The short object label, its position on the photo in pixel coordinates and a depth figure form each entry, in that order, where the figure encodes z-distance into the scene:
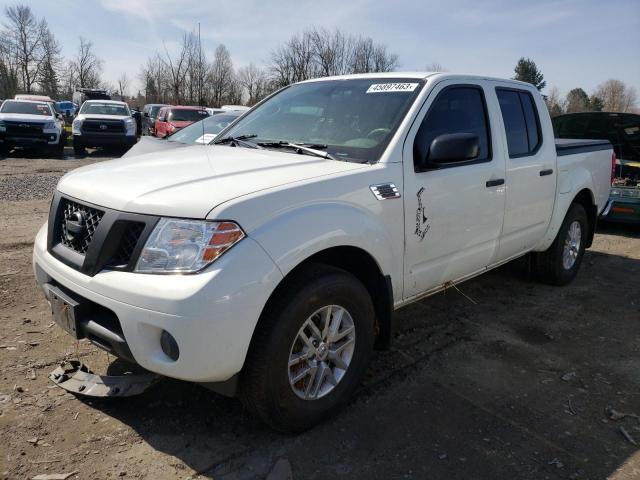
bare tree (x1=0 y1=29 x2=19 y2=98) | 54.84
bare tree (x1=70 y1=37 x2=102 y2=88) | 67.69
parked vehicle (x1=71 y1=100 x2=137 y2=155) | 17.08
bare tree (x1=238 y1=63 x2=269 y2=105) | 53.88
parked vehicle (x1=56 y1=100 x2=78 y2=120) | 38.72
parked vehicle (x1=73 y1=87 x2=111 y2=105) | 35.00
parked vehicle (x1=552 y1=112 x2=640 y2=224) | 7.61
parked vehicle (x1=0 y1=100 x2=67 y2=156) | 15.73
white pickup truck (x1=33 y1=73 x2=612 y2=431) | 2.21
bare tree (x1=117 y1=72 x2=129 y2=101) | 74.45
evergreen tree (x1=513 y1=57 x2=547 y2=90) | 58.92
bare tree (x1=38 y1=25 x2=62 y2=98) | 62.62
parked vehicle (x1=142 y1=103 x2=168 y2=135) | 21.84
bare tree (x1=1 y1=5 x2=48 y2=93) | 62.12
